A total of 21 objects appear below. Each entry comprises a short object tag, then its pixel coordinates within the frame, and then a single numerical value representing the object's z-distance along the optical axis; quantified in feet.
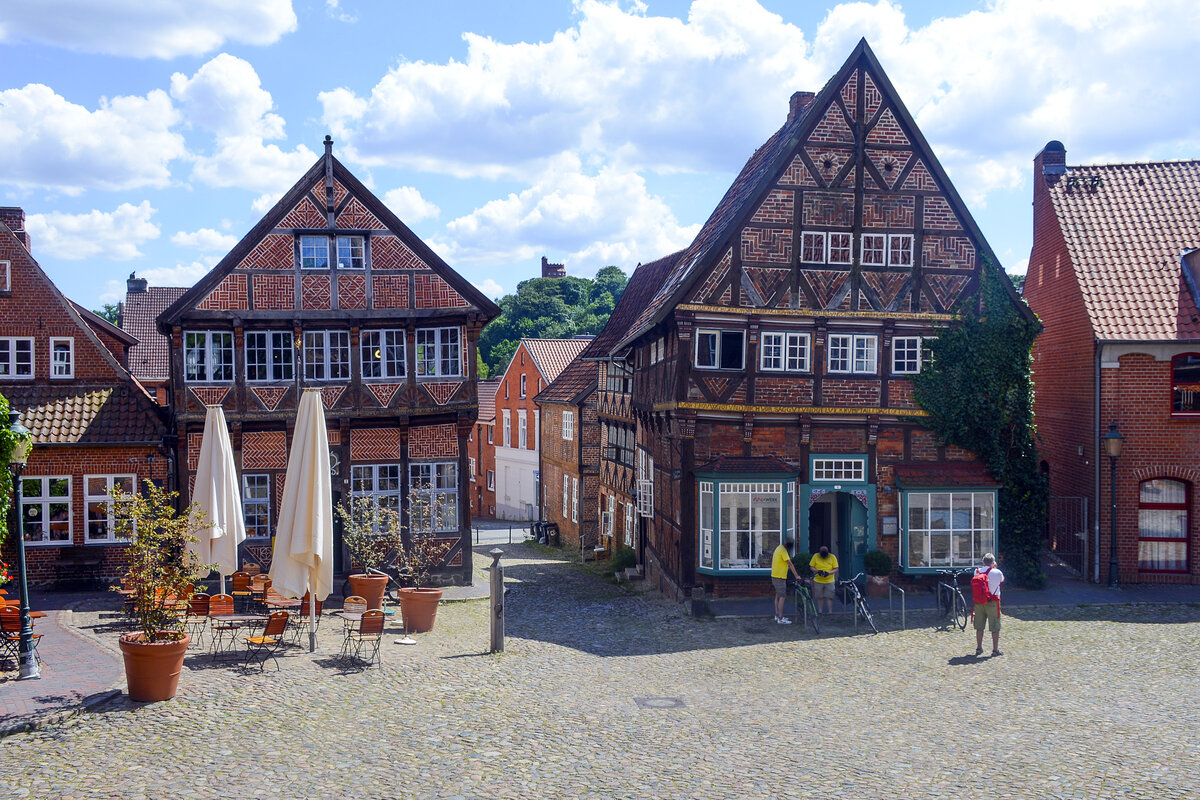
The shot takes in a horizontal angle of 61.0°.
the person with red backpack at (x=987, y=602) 54.08
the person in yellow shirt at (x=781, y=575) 63.72
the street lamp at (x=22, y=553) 45.91
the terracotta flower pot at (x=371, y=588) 66.64
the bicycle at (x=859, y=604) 61.41
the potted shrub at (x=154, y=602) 42.09
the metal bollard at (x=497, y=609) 54.65
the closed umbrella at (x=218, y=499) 60.64
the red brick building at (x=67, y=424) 75.51
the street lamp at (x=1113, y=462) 73.00
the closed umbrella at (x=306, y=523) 51.21
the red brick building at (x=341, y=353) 75.36
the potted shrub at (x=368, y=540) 66.74
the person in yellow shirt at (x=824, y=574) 63.98
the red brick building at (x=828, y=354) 69.77
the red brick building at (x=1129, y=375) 75.10
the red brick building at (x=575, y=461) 119.03
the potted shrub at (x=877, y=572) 69.87
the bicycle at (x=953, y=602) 62.28
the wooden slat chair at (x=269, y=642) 50.29
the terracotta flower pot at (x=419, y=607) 60.49
